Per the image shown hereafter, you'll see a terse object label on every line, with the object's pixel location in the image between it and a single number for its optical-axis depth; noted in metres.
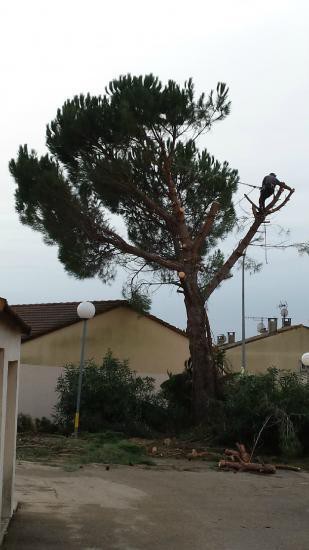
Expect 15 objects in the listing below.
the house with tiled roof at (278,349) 35.06
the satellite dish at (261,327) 42.81
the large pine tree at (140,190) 19.25
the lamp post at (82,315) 16.58
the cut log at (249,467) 12.95
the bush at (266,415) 14.75
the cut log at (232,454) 13.96
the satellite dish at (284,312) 40.22
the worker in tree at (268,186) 18.86
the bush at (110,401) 17.41
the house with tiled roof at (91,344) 19.66
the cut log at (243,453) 13.86
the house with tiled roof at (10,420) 6.66
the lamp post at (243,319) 29.73
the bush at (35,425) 18.36
